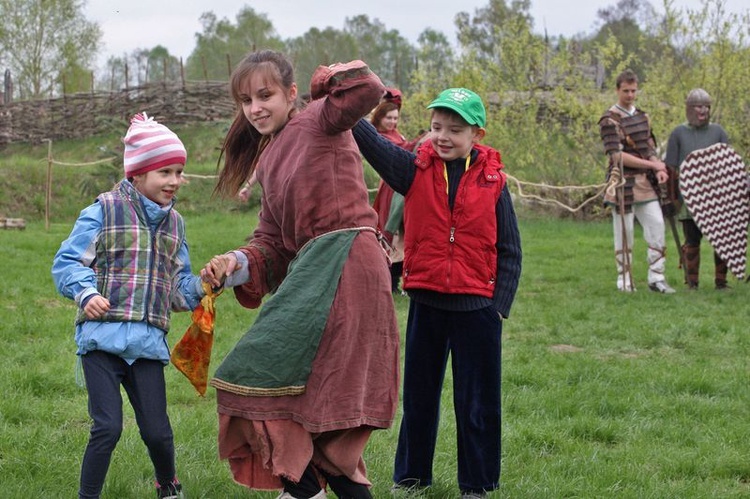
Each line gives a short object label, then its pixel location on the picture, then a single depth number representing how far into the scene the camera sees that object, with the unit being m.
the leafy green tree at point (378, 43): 67.50
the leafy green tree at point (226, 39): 54.28
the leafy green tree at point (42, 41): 40.84
